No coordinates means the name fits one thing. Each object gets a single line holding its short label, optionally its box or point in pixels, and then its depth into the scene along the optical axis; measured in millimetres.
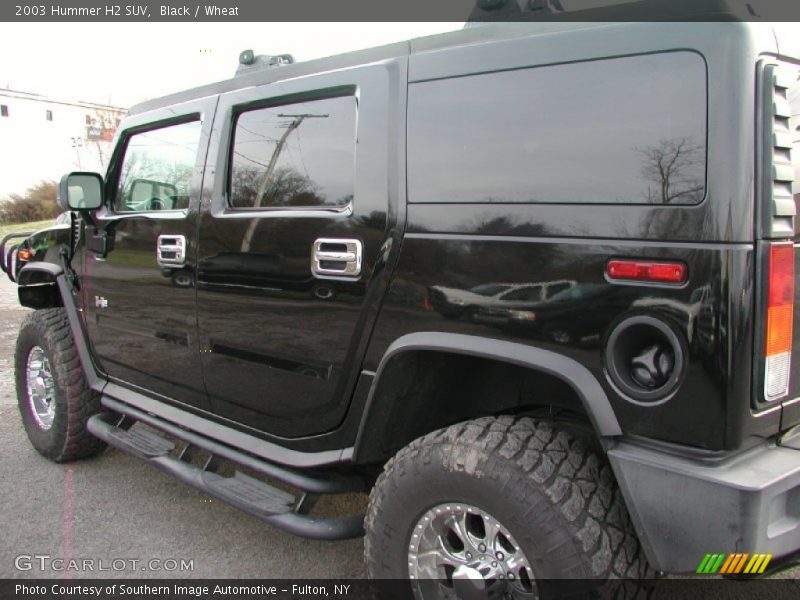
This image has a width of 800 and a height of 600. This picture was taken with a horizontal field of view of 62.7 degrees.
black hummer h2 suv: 1665
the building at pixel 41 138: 43188
